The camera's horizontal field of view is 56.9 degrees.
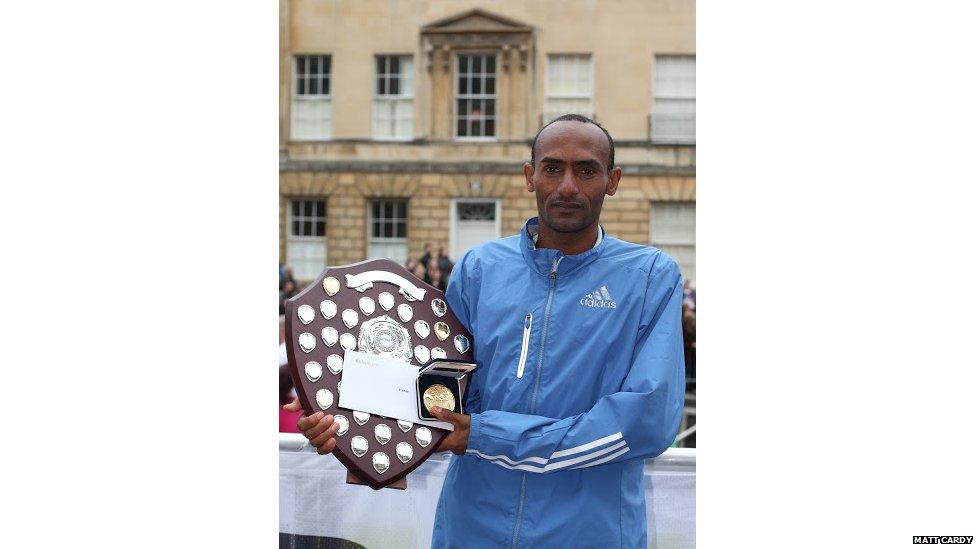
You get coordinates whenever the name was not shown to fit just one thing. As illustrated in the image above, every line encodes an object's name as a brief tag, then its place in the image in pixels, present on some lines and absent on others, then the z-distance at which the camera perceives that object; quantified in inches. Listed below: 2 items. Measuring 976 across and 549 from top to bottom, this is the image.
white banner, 116.1
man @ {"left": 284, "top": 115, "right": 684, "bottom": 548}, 79.7
